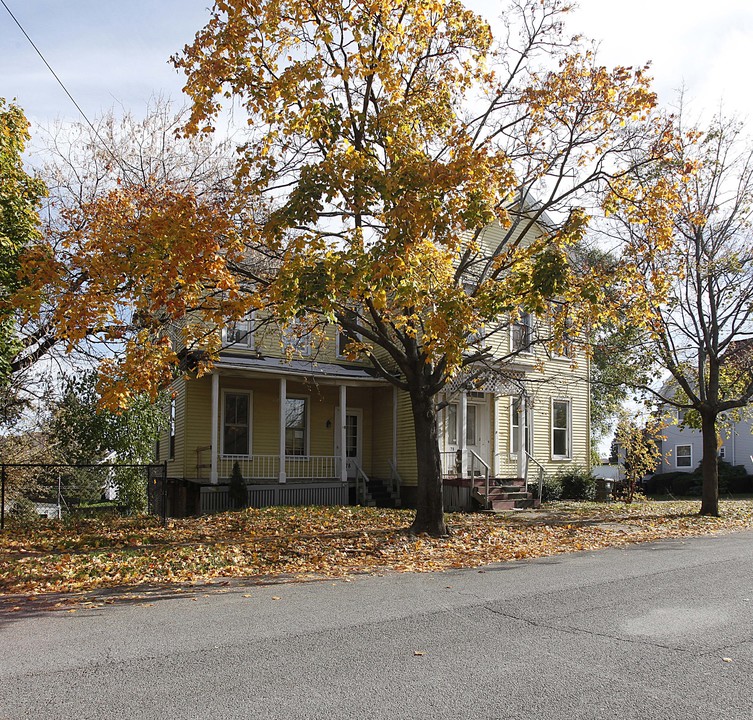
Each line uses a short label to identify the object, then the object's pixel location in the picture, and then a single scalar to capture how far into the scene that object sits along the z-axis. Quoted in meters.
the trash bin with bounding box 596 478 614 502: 24.52
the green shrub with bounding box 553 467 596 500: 24.27
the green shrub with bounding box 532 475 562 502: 23.28
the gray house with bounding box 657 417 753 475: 35.84
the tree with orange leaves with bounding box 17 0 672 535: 10.43
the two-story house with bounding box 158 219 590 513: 20.08
